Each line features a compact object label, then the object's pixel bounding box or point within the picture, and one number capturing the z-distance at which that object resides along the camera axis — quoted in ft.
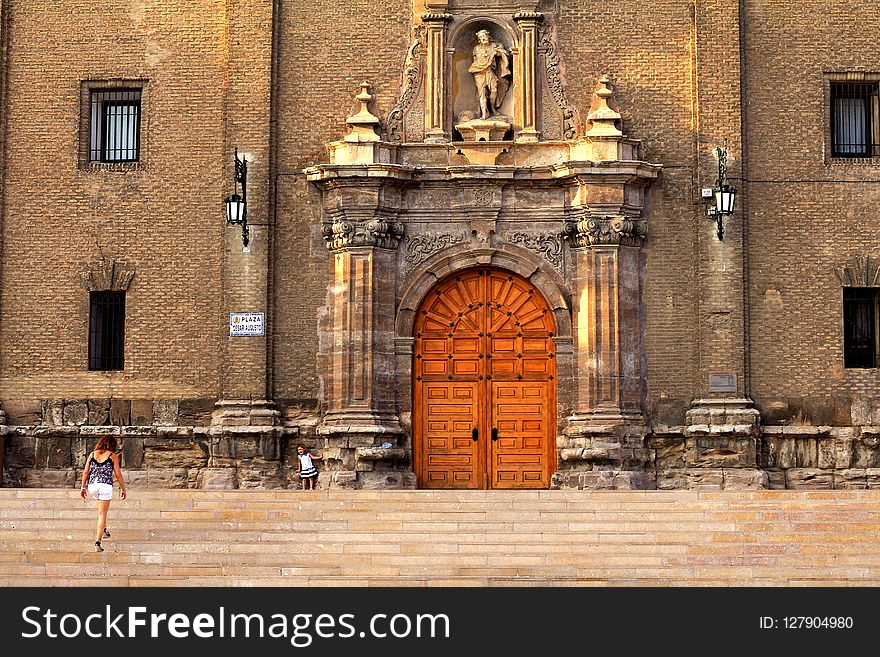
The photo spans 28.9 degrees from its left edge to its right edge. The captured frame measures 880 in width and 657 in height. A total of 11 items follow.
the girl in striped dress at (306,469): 88.28
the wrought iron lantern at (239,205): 90.43
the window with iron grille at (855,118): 92.43
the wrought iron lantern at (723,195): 88.38
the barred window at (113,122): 94.48
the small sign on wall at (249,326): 91.35
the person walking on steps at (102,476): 70.95
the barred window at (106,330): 93.25
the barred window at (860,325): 91.09
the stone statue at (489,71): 92.48
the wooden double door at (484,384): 91.50
